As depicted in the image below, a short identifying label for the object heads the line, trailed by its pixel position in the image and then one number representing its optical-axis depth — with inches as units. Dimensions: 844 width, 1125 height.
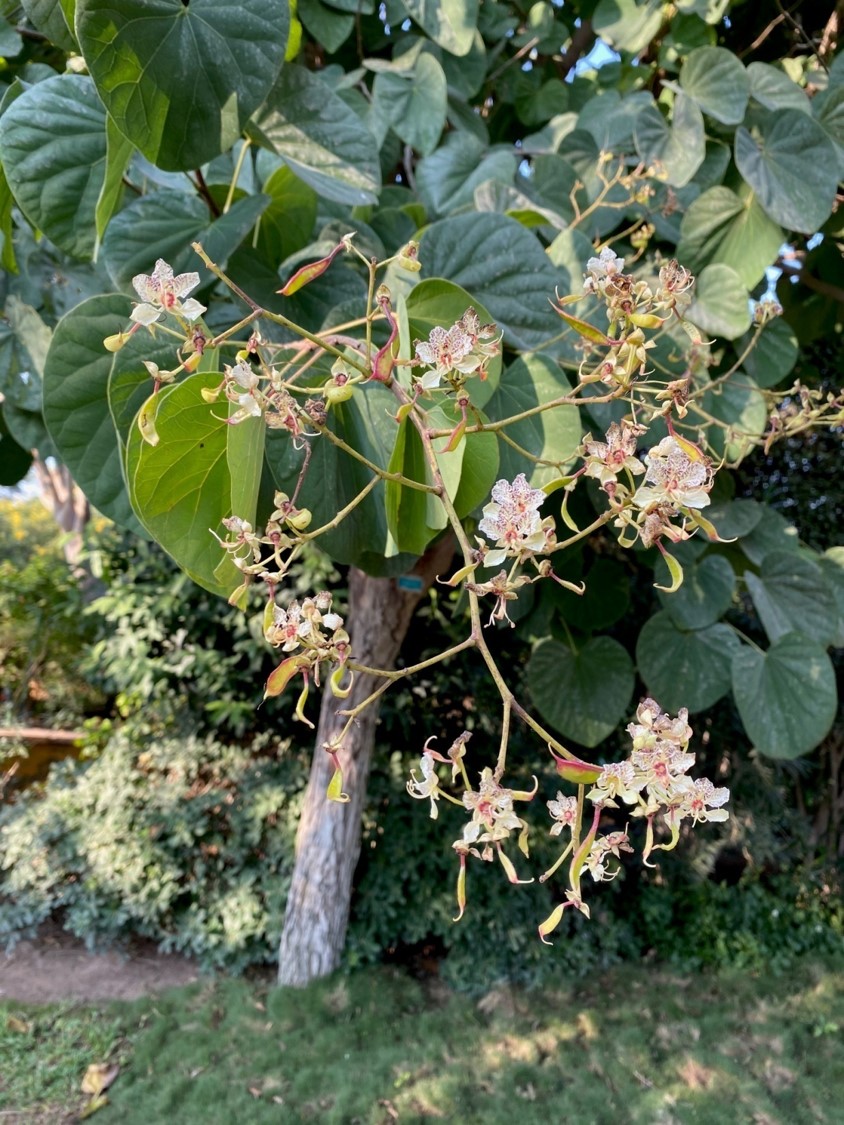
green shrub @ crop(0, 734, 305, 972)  88.6
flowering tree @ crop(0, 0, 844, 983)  15.7
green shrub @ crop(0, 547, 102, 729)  127.4
